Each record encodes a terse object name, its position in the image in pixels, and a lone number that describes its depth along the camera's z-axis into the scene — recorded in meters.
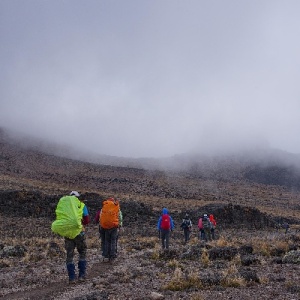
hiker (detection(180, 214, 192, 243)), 22.00
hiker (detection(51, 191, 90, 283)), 8.28
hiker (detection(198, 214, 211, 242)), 22.66
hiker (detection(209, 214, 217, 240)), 24.21
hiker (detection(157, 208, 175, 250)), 16.53
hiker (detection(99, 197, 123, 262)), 11.31
